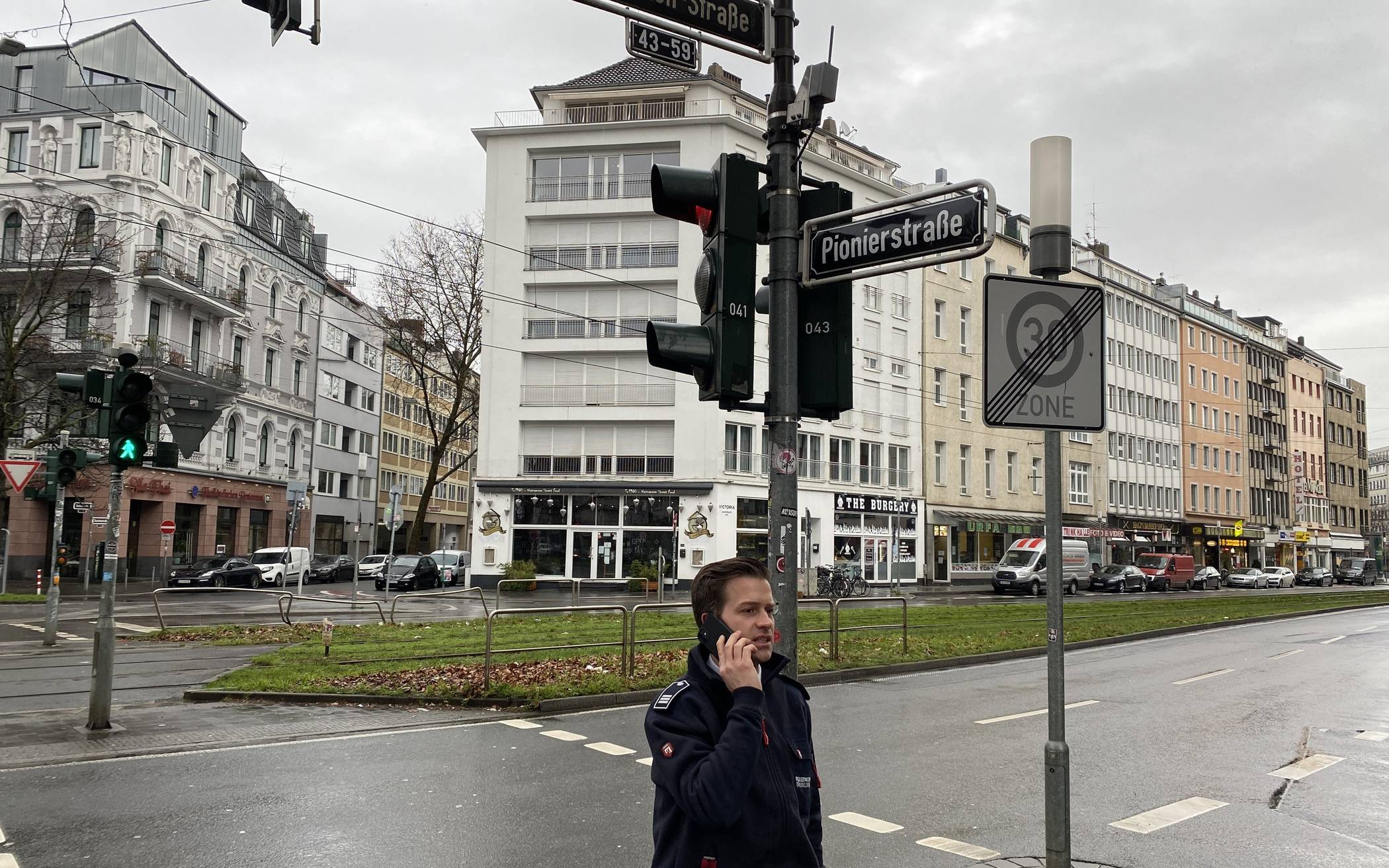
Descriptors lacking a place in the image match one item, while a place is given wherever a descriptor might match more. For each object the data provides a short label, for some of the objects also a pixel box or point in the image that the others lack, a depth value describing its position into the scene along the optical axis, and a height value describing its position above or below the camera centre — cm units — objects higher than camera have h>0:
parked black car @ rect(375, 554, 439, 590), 4259 -173
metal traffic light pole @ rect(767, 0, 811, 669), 423 +90
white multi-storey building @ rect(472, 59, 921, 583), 4512 +748
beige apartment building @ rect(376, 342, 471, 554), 7331 +470
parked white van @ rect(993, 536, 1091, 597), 4434 -109
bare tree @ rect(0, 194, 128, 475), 3127 +750
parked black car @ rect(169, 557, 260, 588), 4062 -183
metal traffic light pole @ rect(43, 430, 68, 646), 1875 -159
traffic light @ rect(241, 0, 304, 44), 631 +307
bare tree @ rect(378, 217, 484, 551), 4428 +955
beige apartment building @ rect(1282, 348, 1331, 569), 9206 +915
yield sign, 2022 +100
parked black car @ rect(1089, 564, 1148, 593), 5178 -160
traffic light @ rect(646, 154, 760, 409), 430 +105
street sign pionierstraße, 414 +123
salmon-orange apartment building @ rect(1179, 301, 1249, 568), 7831 +852
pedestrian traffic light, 1034 +106
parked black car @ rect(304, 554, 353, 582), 4966 -186
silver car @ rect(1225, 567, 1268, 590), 6481 -182
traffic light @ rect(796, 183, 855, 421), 442 +80
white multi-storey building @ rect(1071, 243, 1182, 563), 6962 +927
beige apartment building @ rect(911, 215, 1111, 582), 5597 +502
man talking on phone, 247 -53
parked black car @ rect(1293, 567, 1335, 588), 7400 -188
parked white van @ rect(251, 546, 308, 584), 4362 -145
